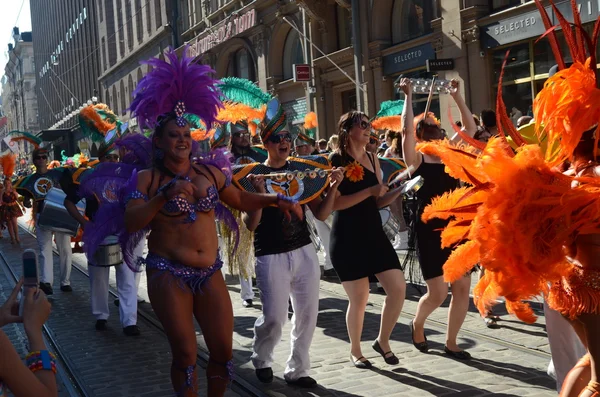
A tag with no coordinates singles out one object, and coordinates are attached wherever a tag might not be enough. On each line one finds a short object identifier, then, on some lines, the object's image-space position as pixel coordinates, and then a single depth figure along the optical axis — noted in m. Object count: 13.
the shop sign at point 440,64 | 18.41
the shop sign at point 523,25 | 15.19
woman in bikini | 4.82
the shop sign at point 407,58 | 20.69
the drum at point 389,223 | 10.05
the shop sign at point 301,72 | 25.75
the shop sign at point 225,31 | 30.33
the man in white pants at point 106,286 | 8.48
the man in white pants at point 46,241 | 11.53
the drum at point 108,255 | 8.74
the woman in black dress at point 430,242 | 6.59
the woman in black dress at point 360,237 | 6.34
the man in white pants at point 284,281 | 6.08
